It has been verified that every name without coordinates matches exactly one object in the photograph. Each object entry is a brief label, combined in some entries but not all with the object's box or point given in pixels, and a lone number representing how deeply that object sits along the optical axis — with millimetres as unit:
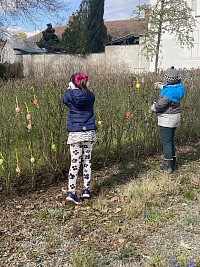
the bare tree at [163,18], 14869
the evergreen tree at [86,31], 23493
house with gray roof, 25395
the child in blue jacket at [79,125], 3180
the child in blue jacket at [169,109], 4052
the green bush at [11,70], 15481
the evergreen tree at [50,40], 29613
